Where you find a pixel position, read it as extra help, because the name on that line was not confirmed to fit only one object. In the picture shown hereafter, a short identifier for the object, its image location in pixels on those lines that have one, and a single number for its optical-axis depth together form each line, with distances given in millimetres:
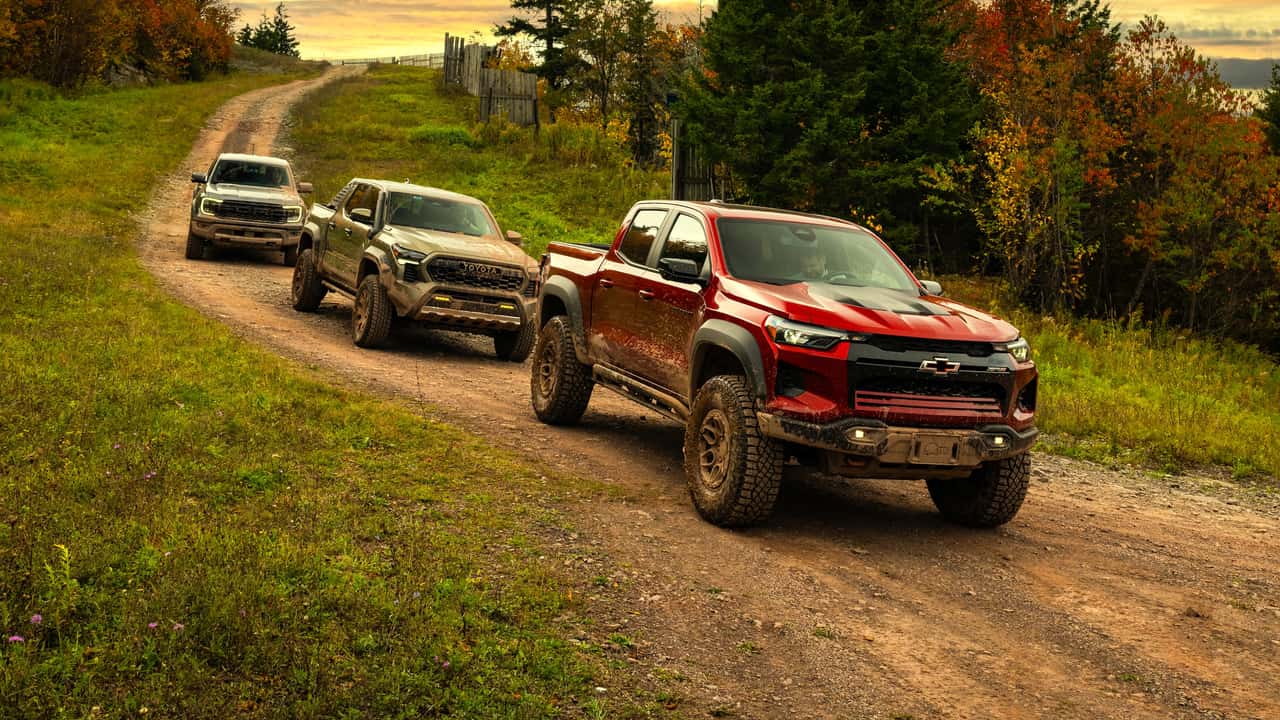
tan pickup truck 12781
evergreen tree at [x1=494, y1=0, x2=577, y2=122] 56219
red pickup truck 6551
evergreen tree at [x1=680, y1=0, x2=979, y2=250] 21969
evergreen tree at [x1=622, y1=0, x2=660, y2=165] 42219
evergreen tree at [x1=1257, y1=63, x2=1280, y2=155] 36750
